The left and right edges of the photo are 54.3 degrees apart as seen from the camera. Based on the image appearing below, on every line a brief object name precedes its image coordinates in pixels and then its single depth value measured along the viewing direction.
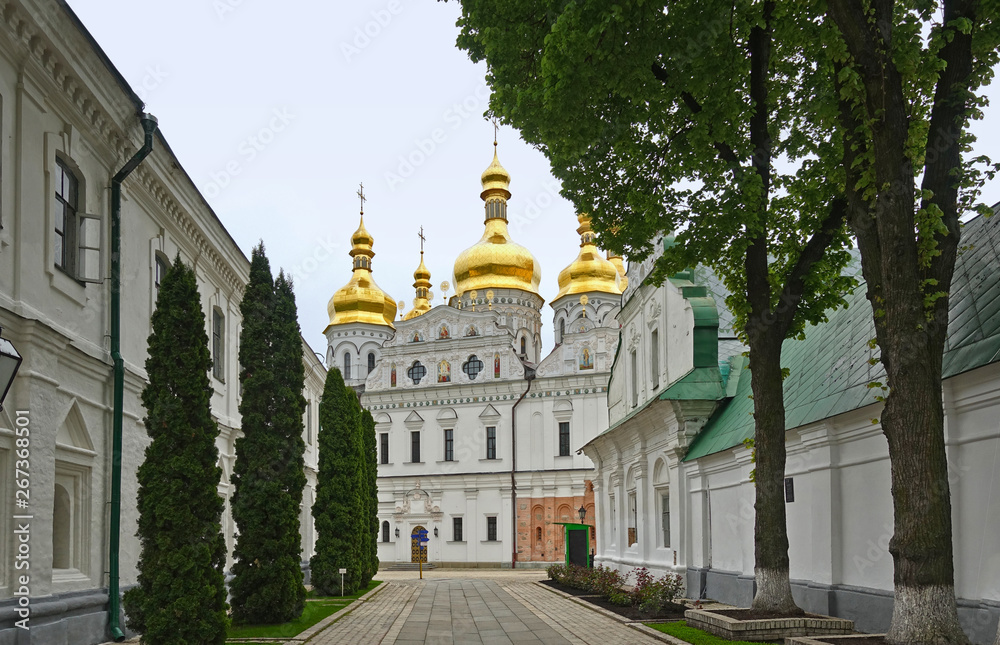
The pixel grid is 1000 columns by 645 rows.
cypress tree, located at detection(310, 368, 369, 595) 24.48
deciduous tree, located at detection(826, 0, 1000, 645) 8.80
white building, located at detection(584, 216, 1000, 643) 10.22
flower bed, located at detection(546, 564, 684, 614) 16.70
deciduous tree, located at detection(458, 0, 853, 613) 11.14
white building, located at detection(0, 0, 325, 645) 10.45
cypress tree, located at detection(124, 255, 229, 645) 11.03
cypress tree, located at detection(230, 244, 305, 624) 15.80
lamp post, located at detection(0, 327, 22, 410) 5.43
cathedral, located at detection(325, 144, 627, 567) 47.53
